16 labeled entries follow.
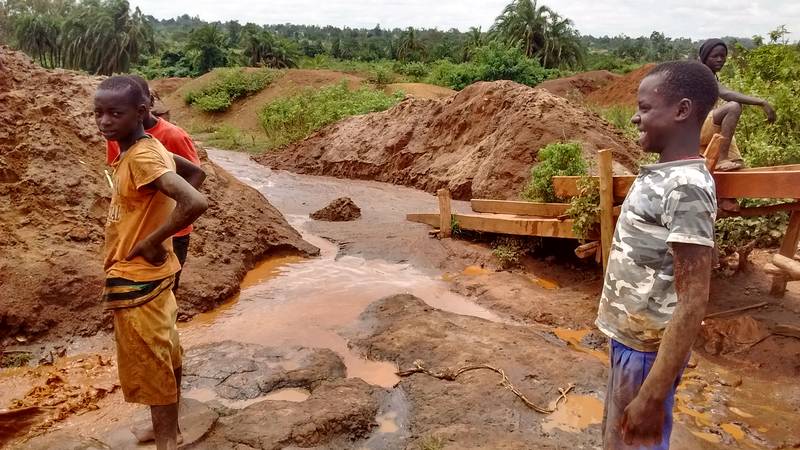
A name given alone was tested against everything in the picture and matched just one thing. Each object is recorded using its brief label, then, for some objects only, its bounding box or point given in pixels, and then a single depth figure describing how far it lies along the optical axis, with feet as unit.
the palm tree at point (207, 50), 117.91
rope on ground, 12.54
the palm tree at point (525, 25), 111.86
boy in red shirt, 12.49
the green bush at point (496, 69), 89.30
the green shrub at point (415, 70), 106.22
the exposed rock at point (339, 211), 31.14
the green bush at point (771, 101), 24.14
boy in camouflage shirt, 5.40
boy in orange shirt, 7.84
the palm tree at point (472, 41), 125.53
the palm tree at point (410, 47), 138.31
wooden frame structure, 12.98
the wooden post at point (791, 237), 16.98
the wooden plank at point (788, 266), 8.69
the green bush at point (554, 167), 23.03
